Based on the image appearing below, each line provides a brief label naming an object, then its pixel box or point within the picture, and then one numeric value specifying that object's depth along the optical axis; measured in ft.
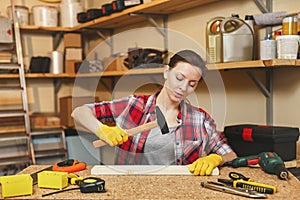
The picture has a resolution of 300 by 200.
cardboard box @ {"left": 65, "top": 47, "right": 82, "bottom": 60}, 10.55
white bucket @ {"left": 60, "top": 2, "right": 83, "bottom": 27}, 10.66
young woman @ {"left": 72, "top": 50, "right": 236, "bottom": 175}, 4.17
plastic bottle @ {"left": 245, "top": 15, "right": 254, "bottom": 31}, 6.01
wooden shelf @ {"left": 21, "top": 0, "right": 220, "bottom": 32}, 7.14
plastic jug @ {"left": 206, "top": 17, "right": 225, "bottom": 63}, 5.99
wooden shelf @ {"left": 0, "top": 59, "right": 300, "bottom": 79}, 4.87
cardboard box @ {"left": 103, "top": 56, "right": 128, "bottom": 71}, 7.86
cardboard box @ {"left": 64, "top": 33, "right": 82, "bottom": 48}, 10.60
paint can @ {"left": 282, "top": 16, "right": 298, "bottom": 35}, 5.30
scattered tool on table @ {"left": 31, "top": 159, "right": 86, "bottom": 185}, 4.29
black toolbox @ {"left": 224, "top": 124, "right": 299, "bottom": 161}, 5.35
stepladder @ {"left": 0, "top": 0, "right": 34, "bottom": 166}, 9.75
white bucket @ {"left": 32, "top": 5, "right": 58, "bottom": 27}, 10.46
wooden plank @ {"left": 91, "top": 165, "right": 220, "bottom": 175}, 4.12
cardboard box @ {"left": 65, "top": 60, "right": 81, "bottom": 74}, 10.52
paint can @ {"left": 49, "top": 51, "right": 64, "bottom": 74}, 10.51
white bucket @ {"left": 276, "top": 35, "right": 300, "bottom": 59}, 5.15
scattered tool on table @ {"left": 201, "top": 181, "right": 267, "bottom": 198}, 3.34
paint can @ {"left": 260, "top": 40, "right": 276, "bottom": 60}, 5.39
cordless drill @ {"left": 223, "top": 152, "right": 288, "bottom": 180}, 3.99
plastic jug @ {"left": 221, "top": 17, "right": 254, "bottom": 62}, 5.82
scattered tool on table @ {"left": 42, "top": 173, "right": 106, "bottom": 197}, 3.51
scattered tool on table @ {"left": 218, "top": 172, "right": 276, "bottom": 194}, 3.45
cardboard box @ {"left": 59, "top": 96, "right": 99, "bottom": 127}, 10.09
